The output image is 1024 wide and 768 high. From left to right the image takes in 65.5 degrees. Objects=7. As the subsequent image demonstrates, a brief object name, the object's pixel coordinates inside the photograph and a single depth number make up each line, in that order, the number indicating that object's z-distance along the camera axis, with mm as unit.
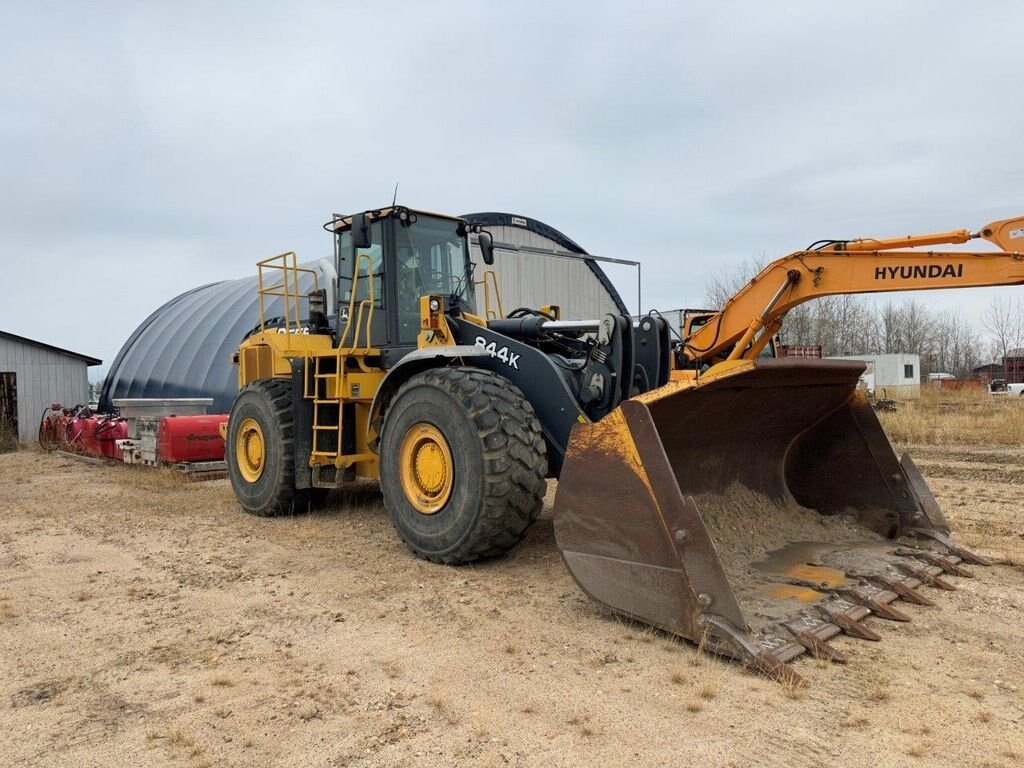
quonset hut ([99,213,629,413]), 17734
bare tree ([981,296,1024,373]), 44188
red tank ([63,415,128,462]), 13578
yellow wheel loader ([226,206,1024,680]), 3898
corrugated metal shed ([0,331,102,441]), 19344
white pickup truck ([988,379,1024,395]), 35456
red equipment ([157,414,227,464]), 11586
